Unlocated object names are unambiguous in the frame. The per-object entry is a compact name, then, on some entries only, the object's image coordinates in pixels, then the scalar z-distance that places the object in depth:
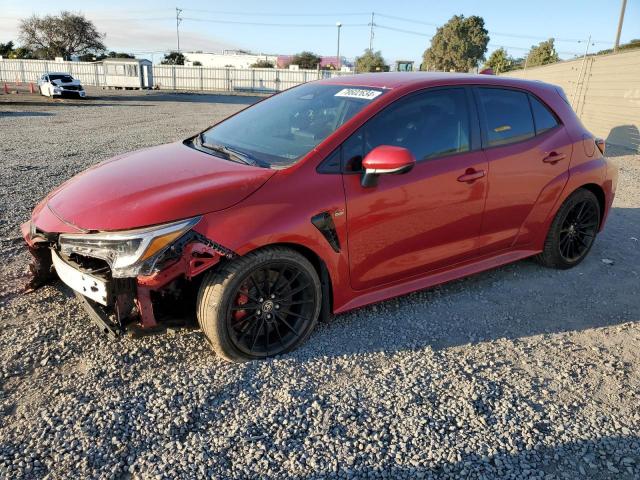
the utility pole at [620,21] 27.78
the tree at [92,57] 62.92
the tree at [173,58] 72.78
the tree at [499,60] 57.53
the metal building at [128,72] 43.69
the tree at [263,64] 79.86
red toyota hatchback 2.73
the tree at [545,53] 57.16
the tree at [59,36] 59.91
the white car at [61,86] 27.97
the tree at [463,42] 57.59
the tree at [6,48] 66.50
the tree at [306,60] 80.62
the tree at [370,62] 70.31
